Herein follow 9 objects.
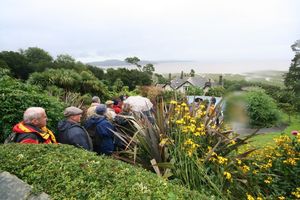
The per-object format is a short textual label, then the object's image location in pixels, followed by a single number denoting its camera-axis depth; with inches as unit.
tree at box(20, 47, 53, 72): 3038.4
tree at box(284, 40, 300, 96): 1714.8
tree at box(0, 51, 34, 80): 2214.6
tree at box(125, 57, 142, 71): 4057.6
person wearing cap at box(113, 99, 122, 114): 302.7
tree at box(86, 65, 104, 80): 2551.7
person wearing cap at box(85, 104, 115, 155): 172.9
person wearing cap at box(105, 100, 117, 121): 205.6
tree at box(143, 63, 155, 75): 4138.8
